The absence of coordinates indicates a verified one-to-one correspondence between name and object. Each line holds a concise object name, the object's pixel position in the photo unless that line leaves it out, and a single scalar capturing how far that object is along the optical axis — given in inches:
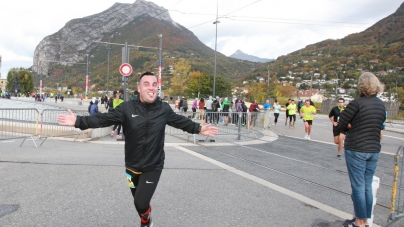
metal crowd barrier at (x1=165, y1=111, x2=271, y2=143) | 548.1
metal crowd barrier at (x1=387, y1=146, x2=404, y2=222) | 169.9
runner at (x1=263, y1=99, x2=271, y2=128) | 676.7
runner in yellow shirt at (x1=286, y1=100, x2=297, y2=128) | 790.5
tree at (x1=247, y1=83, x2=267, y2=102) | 2337.2
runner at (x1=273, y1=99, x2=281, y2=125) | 860.6
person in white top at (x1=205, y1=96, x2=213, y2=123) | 848.9
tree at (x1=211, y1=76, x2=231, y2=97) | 2224.4
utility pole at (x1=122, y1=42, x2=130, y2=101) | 519.2
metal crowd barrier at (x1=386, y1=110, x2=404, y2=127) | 1233.0
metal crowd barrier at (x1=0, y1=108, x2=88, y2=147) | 471.5
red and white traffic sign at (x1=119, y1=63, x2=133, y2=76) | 498.0
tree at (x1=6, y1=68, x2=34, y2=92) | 4242.1
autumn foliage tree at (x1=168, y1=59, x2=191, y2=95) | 2477.9
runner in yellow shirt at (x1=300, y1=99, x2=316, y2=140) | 571.5
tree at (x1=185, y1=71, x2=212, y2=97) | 2251.5
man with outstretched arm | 133.8
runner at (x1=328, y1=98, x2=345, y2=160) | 361.5
